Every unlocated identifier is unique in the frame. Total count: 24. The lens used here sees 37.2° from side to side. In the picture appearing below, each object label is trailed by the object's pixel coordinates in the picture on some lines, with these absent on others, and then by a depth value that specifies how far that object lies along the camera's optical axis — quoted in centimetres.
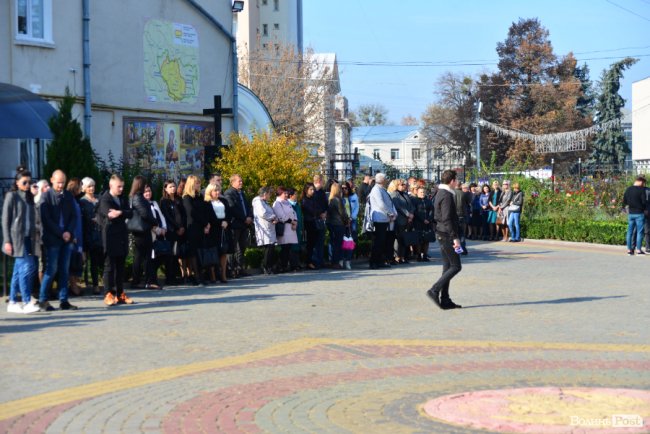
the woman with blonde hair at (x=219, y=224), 1658
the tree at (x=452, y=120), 7903
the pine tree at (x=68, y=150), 1773
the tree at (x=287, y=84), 6003
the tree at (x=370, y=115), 13475
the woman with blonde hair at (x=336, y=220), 1967
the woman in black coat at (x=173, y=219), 1619
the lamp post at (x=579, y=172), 3228
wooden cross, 2292
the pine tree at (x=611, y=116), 6919
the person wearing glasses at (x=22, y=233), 1256
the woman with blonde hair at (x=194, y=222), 1627
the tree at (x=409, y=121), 14438
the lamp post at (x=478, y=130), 5826
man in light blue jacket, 1942
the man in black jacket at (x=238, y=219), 1744
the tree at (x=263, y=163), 2012
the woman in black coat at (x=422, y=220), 2183
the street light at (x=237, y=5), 2744
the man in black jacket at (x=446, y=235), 1300
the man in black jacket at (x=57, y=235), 1301
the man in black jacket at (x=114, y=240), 1355
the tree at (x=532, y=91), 7106
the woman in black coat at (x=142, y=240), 1476
